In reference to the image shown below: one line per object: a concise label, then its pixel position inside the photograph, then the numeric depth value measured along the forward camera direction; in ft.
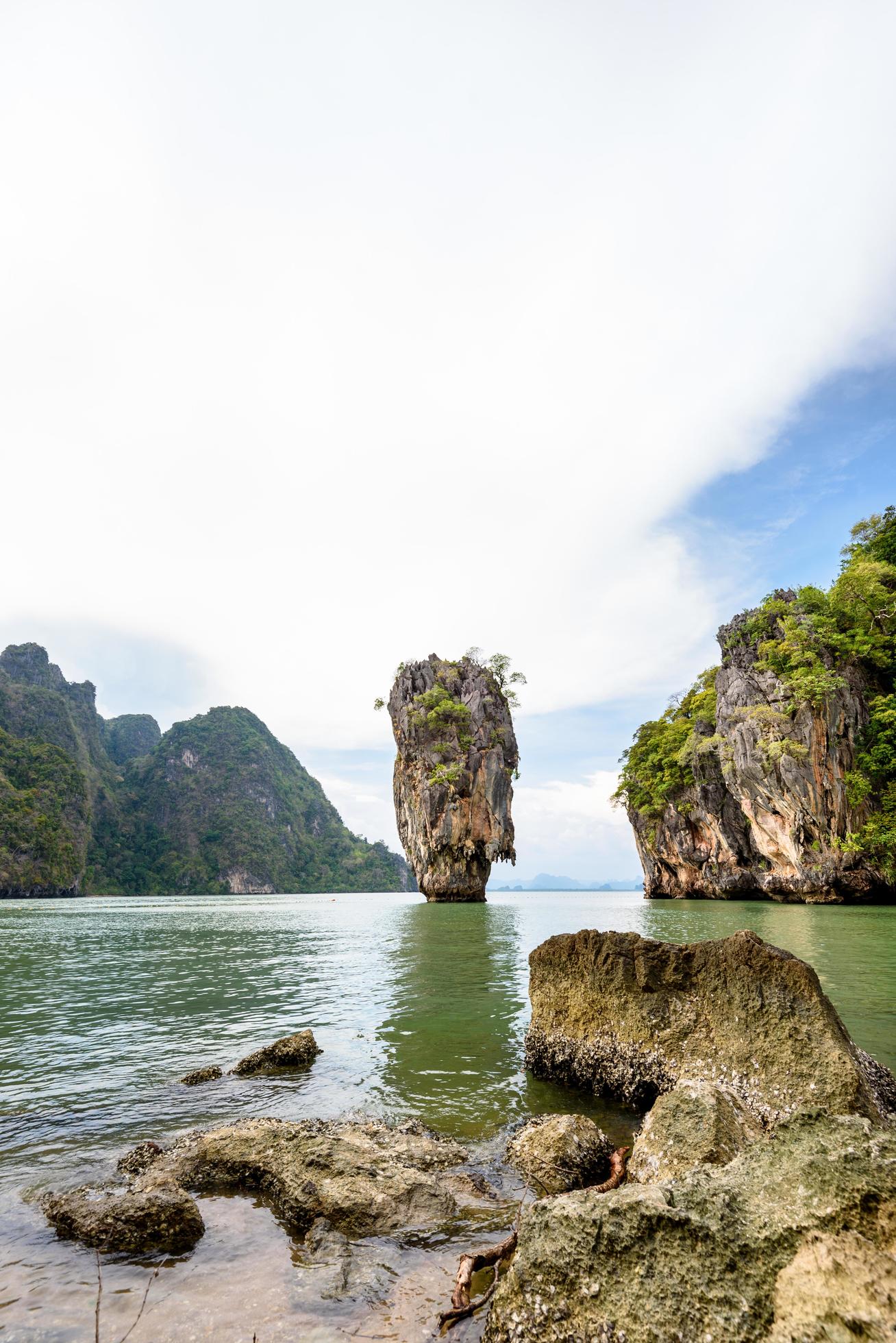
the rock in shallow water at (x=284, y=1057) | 26.66
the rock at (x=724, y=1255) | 8.27
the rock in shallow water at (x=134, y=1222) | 13.37
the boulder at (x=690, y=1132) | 14.67
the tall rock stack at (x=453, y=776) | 169.27
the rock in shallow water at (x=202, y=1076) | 25.03
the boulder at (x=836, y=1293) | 7.47
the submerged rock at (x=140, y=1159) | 17.29
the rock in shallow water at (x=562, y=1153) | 16.24
